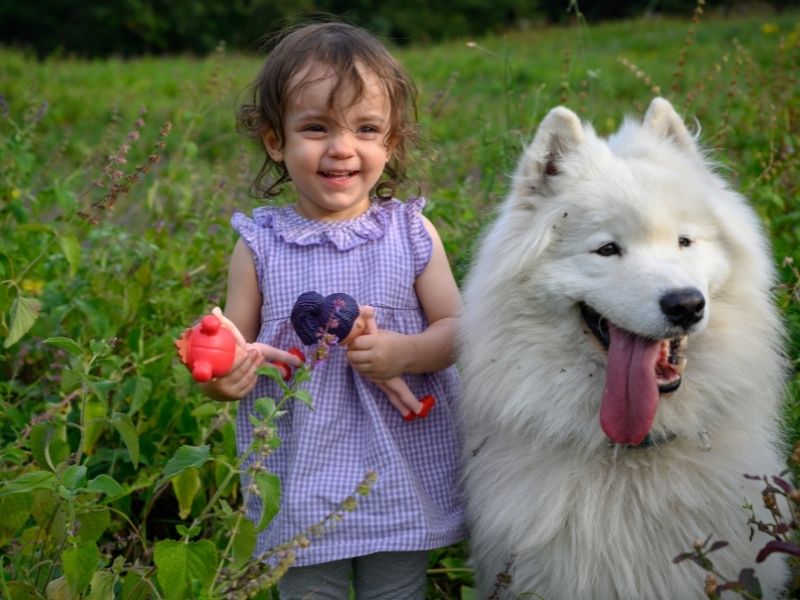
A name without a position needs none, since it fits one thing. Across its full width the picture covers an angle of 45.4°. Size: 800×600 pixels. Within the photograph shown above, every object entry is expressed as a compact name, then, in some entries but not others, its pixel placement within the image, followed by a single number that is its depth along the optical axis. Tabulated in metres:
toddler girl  2.85
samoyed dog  2.60
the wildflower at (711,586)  2.08
